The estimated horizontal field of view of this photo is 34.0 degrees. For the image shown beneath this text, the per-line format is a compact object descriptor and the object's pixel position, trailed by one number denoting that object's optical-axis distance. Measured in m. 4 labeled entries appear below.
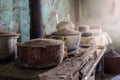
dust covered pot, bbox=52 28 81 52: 2.06
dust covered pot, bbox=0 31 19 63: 1.65
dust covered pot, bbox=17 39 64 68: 1.52
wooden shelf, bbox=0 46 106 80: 1.40
